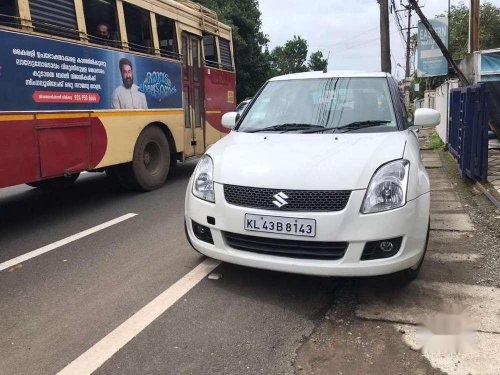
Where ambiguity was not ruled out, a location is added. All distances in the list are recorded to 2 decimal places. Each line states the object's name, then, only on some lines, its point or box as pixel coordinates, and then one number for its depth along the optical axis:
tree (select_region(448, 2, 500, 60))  38.44
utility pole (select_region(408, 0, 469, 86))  14.26
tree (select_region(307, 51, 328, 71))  68.62
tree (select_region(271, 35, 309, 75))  66.48
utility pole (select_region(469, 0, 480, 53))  13.48
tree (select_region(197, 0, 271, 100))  26.08
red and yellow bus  4.94
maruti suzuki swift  3.17
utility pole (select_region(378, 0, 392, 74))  17.86
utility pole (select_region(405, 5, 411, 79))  41.25
